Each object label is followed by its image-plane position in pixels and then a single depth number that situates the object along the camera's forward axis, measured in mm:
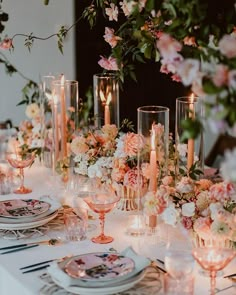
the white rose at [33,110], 3088
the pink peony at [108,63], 2369
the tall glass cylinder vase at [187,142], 2350
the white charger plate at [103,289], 1755
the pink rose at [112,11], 2307
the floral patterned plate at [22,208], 2289
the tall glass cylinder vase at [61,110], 2809
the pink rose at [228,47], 1446
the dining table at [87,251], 1881
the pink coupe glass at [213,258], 1776
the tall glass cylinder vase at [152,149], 2188
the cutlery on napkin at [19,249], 2123
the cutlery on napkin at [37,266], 1983
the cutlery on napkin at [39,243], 2154
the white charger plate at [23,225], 2229
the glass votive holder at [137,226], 2258
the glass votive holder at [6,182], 2682
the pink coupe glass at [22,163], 2695
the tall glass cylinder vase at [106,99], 2707
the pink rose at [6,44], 2609
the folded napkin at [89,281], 1771
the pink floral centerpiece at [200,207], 1967
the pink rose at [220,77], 1363
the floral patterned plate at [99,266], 1814
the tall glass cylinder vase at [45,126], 2934
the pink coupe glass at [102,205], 2182
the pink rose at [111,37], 2250
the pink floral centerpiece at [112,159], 2371
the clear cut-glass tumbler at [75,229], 2199
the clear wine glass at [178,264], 1750
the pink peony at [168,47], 1522
